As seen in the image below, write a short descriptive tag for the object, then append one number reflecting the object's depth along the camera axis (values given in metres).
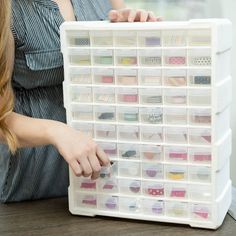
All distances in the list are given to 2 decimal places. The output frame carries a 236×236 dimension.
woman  2.10
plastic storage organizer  2.02
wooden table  2.07
